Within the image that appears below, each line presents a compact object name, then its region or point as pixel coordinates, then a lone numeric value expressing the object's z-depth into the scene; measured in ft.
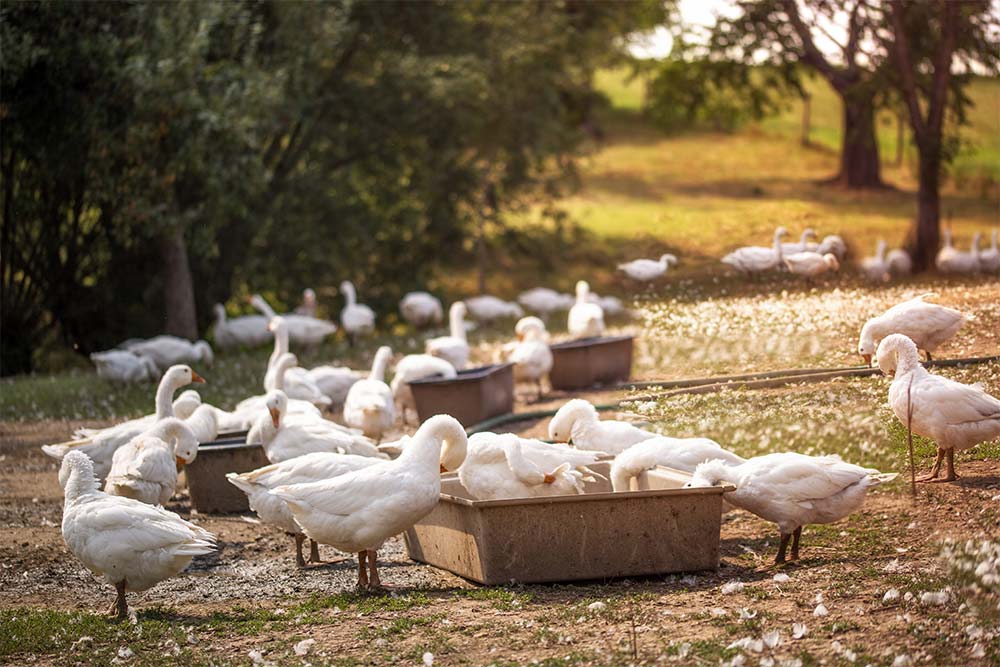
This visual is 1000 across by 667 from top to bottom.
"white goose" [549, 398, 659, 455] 32.12
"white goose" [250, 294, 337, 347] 72.02
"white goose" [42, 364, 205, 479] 34.32
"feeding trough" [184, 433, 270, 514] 33.42
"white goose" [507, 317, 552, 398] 49.73
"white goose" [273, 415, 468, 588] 25.05
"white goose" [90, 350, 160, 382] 57.93
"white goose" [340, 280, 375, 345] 75.77
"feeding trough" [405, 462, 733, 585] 24.84
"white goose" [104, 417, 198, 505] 30.19
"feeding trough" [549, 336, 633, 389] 52.75
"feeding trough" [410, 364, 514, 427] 43.16
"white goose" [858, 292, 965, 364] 27.94
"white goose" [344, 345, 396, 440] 40.34
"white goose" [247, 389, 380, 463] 31.89
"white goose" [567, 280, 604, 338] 56.29
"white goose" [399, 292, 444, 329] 83.61
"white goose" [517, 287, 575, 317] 85.40
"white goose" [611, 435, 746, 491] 28.25
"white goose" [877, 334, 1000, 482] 25.30
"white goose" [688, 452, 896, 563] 25.16
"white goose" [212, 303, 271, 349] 74.28
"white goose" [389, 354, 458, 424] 45.42
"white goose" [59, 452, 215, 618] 24.12
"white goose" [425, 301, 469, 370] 52.08
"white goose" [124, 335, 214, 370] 62.95
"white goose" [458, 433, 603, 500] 27.30
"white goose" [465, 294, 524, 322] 83.35
